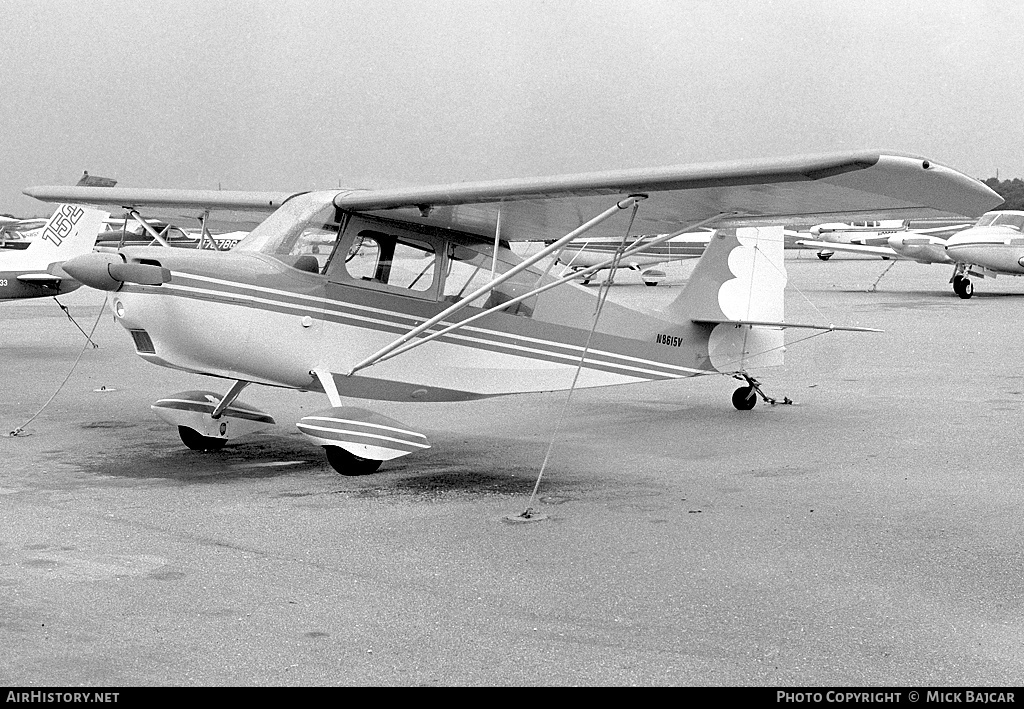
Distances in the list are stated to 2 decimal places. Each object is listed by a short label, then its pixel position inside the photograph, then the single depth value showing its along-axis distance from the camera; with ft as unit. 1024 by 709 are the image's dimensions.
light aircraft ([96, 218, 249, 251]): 152.40
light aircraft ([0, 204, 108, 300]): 53.57
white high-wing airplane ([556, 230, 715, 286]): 112.27
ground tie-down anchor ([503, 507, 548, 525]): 20.54
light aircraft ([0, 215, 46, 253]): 136.26
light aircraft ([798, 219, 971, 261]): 97.83
